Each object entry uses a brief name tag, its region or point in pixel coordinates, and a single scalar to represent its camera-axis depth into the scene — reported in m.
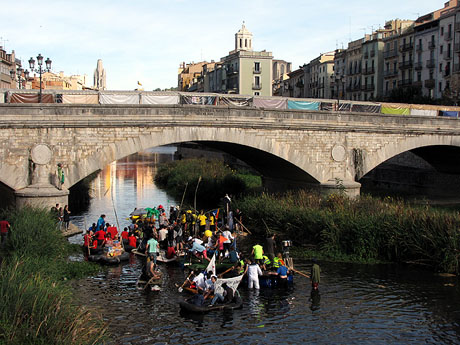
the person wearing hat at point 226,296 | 17.80
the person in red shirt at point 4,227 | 22.91
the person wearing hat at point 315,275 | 19.20
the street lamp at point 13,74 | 69.28
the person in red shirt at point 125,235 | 26.23
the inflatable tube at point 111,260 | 22.64
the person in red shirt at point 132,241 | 25.38
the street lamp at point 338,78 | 34.57
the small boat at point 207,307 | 16.95
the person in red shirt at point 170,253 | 23.89
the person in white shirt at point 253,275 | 19.61
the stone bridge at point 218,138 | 26.53
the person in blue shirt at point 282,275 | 19.75
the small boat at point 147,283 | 19.36
